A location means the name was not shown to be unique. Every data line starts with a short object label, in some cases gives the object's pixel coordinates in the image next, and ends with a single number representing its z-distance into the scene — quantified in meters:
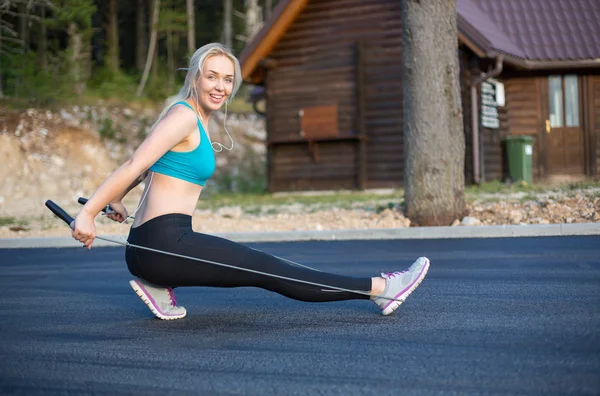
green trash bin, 19.70
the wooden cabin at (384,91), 20.16
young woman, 4.27
